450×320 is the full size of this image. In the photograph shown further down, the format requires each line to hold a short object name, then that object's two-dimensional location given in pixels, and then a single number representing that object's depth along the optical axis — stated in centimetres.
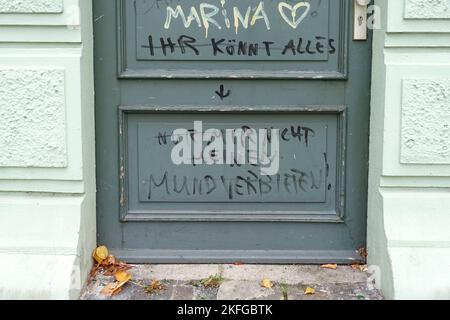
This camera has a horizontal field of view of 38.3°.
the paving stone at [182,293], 319
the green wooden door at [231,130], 336
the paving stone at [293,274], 335
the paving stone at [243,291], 319
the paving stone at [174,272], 338
